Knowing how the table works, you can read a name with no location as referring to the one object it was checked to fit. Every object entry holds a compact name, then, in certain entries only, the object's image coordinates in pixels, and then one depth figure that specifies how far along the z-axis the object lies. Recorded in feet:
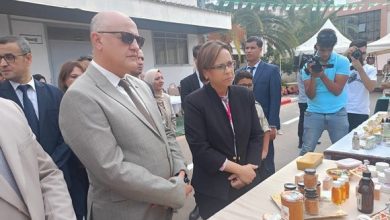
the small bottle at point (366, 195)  5.00
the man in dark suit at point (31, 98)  6.54
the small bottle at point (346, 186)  5.48
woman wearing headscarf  10.44
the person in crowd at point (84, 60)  9.09
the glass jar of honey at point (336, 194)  5.25
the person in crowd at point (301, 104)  17.83
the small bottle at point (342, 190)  5.32
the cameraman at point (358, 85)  12.49
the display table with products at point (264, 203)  5.19
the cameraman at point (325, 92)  10.30
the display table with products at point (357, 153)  7.72
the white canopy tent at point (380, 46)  35.65
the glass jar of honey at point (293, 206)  4.56
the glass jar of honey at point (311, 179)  5.22
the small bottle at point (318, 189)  5.31
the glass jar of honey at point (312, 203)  4.88
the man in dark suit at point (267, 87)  11.03
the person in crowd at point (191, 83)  12.53
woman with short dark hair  6.64
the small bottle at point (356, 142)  8.41
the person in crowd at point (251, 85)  9.50
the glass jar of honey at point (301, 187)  5.28
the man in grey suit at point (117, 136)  4.81
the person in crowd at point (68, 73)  8.68
